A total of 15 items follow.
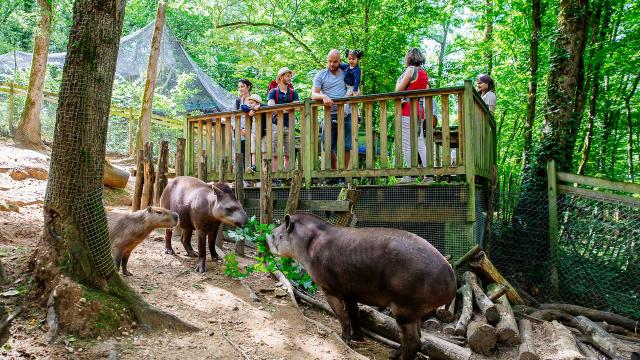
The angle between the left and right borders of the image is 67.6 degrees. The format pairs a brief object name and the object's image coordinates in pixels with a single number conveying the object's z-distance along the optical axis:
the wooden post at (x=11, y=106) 14.07
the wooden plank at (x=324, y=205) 6.62
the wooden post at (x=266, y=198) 6.89
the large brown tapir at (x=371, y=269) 4.44
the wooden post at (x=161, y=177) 7.93
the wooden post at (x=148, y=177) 8.19
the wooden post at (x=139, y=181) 8.26
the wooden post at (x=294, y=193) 6.80
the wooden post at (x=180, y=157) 8.63
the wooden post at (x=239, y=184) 7.37
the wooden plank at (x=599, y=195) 7.06
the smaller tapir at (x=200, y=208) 6.44
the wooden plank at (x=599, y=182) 7.18
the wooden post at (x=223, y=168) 8.12
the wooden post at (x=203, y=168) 8.34
